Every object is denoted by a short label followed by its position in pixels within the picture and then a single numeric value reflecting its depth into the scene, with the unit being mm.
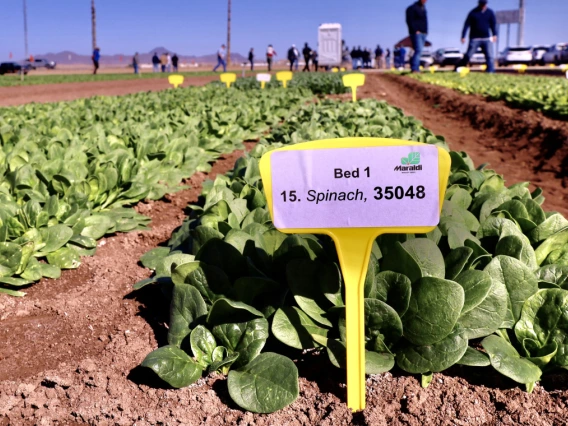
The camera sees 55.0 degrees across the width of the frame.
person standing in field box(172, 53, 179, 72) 58544
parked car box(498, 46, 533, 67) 52938
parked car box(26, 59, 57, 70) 85375
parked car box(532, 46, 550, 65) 55934
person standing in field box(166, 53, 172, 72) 61850
